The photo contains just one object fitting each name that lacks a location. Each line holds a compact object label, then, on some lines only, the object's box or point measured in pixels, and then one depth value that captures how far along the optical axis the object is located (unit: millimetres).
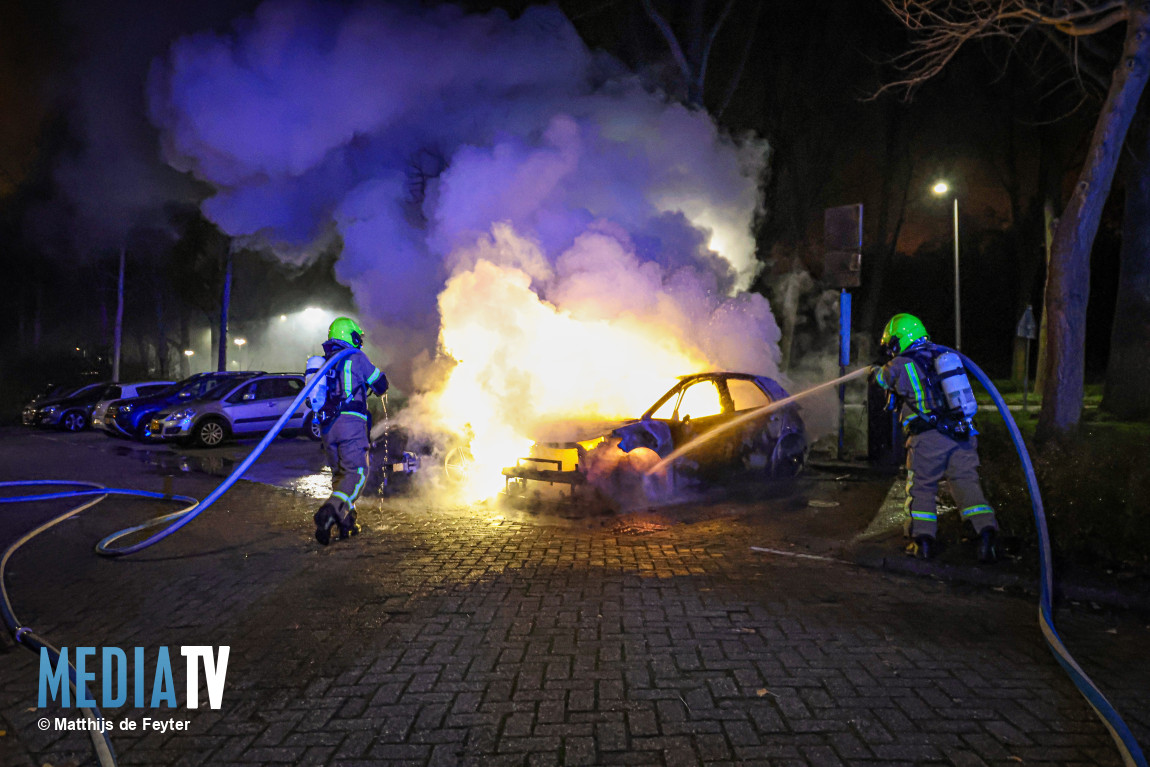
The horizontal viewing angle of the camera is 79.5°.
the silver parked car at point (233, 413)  13750
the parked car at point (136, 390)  18250
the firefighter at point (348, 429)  6316
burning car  7516
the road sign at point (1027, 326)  15571
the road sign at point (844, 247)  9836
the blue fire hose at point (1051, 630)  2693
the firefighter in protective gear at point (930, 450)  5332
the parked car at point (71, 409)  18938
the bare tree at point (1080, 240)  8414
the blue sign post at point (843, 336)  9906
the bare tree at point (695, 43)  18266
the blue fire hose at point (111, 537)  2942
